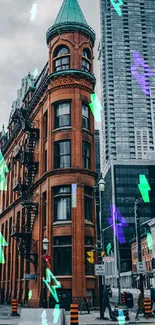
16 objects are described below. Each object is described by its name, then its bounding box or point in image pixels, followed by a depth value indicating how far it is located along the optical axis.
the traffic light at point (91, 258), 29.49
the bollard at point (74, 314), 18.29
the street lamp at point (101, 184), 22.19
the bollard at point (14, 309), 26.12
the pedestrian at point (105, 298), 21.77
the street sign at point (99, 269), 22.20
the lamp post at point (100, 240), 21.92
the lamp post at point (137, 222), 24.96
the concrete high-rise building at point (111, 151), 198.14
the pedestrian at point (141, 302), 22.88
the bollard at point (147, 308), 22.72
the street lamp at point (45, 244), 26.25
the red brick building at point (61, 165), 29.55
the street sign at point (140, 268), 24.17
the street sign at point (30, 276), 31.36
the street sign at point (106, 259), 24.62
